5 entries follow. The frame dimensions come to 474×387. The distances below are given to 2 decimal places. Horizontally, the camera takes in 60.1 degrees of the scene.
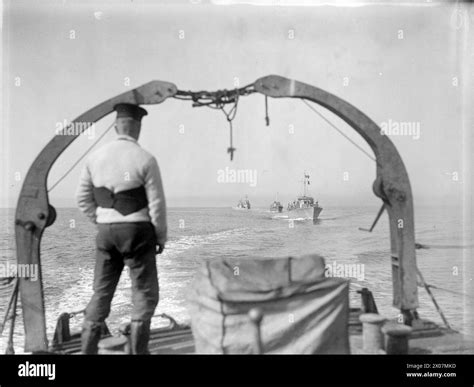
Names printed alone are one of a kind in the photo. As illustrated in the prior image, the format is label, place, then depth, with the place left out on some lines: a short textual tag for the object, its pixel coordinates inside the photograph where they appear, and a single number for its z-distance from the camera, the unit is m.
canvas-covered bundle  3.00
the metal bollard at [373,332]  3.68
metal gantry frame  3.95
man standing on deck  3.51
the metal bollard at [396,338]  3.52
